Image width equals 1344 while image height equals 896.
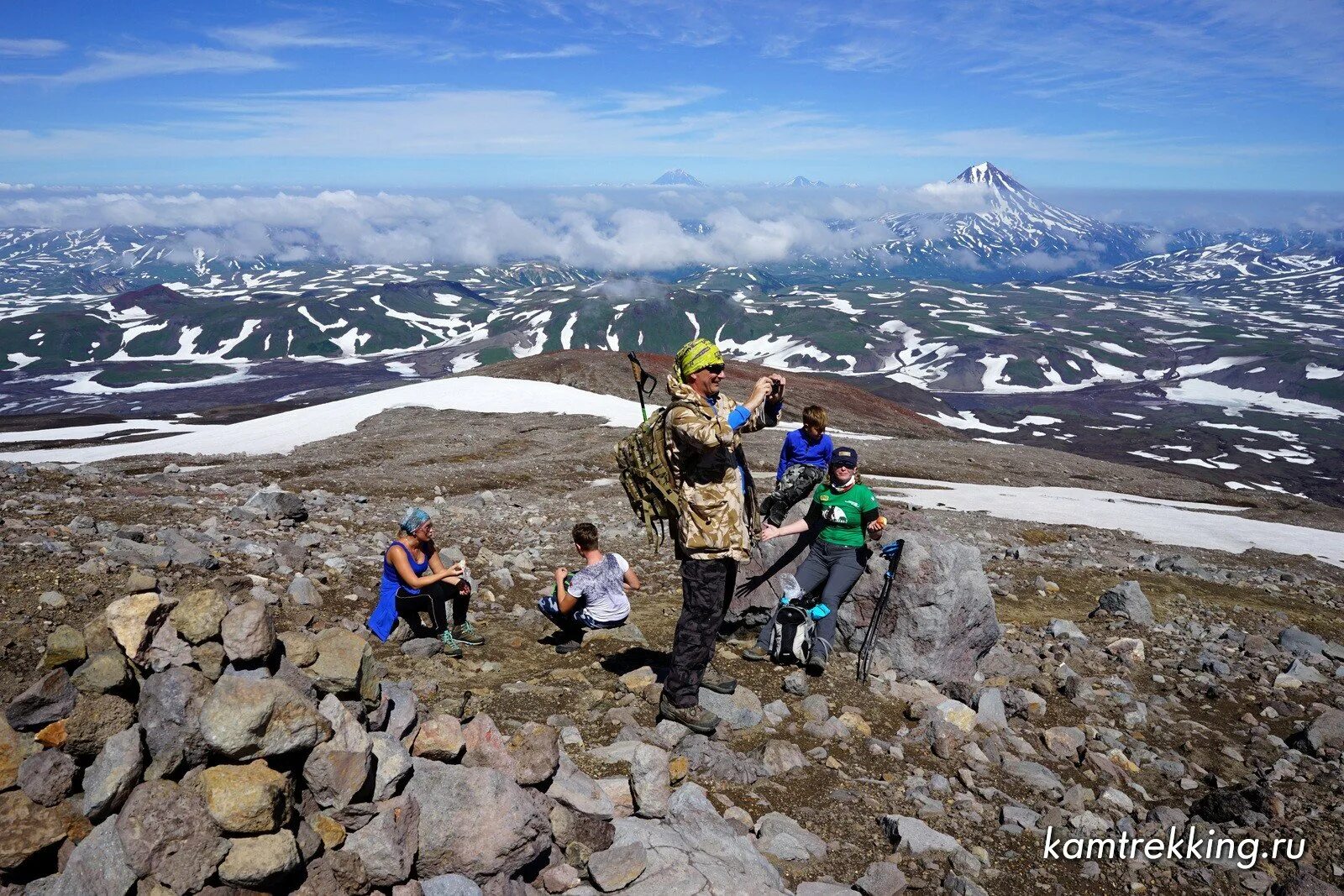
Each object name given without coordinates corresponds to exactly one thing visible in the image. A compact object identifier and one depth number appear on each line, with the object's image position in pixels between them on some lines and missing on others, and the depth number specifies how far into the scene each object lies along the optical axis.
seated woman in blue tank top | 8.79
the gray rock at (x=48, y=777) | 4.12
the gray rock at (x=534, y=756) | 5.26
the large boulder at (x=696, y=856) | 4.88
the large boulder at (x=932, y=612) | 9.19
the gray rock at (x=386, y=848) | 4.39
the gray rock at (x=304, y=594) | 9.95
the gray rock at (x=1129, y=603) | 12.46
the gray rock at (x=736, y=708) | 7.54
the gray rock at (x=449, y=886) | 4.47
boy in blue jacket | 11.46
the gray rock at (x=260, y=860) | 3.99
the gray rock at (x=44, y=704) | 4.29
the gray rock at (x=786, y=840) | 5.70
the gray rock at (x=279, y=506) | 16.22
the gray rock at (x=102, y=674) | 4.59
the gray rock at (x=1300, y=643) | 11.01
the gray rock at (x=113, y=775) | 4.14
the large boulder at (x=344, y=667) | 5.36
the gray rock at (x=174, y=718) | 4.35
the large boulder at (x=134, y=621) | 4.82
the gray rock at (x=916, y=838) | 5.88
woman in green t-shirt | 9.09
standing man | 6.46
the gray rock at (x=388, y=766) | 4.72
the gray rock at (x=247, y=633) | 5.08
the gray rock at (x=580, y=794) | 5.26
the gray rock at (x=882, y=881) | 5.39
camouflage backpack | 6.77
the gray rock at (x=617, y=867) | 4.85
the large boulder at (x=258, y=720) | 4.32
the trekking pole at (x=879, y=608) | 9.16
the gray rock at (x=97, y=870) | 3.91
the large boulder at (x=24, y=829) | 3.91
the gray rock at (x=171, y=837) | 3.94
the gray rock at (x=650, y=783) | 5.66
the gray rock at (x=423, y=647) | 8.47
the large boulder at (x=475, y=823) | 4.62
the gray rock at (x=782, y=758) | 6.85
